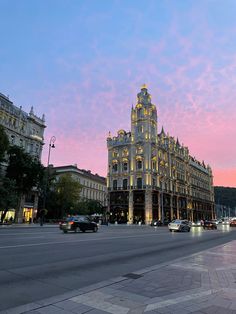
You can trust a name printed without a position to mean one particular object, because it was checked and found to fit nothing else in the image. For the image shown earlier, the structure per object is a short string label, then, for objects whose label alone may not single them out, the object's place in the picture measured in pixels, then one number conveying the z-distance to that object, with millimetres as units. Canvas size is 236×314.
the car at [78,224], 24828
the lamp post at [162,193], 77738
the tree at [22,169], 45594
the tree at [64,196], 63062
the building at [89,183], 86312
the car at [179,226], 34800
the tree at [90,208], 67875
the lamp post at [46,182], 49719
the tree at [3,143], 38688
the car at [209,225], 47403
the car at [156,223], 61769
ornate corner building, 75312
